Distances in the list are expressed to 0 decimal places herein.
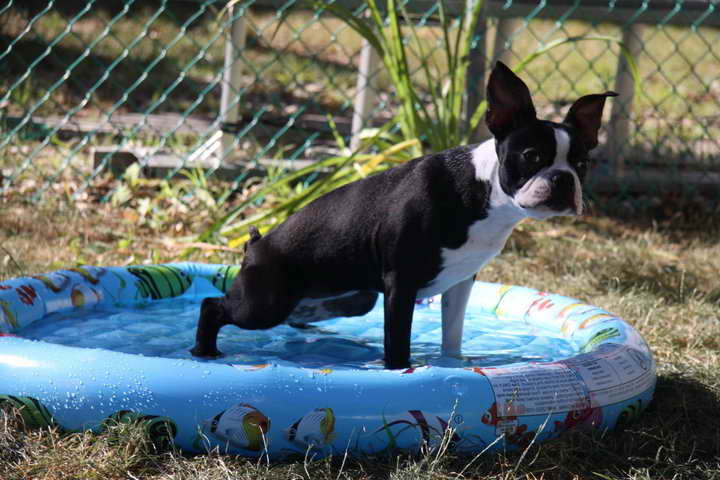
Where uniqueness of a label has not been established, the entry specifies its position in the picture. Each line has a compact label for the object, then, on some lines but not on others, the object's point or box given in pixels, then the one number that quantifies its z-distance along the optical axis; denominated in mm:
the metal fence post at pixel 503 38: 10906
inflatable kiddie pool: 4641
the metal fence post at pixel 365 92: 11023
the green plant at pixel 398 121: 8578
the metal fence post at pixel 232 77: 11000
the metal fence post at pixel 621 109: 11555
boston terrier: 5129
